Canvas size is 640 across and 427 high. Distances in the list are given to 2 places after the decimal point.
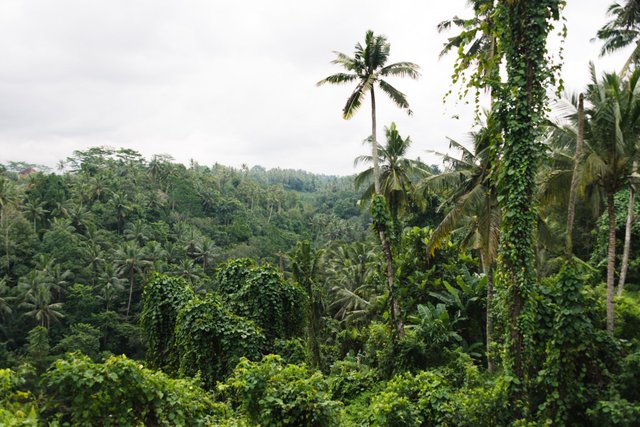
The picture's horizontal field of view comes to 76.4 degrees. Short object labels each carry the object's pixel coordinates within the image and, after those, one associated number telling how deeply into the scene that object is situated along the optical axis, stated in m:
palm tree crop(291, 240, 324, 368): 19.91
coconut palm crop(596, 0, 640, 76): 17.12
